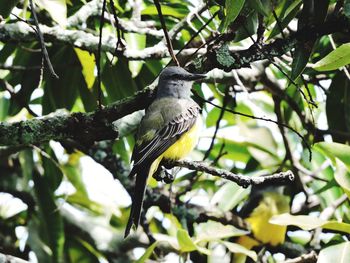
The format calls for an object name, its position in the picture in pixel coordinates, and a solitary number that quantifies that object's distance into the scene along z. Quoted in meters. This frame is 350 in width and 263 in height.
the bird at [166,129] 6.55
